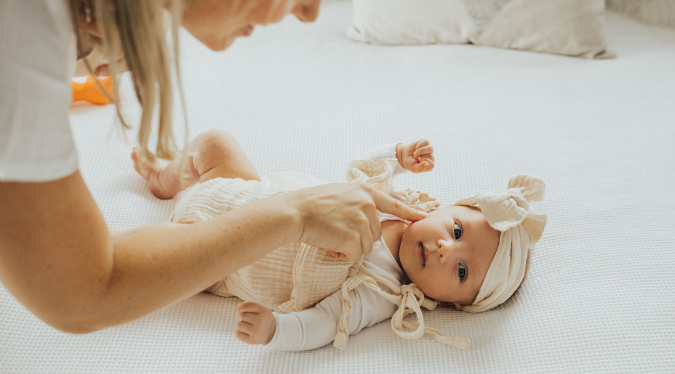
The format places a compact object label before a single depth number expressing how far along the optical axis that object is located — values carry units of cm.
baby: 99
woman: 49
